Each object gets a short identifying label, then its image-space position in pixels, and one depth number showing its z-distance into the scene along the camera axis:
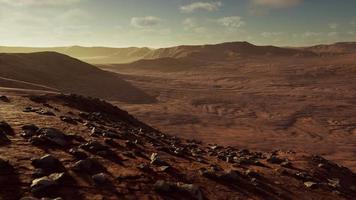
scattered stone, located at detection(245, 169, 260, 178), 11.18
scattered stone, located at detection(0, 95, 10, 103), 15.09
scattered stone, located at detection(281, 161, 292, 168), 14.37
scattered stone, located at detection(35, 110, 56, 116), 13.20
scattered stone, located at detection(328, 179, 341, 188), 12.61
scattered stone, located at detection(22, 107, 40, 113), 13.19
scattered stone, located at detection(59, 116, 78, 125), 12.66
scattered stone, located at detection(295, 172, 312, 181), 12.38
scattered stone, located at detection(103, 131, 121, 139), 12.00
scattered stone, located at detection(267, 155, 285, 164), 14.69
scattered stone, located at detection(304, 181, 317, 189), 11.63
